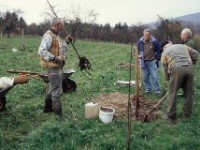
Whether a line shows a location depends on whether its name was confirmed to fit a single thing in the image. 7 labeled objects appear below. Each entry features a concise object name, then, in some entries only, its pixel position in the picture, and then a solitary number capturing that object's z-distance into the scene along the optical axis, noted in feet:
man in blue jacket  20.78
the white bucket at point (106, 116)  14.63
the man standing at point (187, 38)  15.58
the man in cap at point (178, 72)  14.72
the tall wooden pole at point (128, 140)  11.09
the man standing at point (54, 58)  14.57
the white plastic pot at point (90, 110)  15.32
